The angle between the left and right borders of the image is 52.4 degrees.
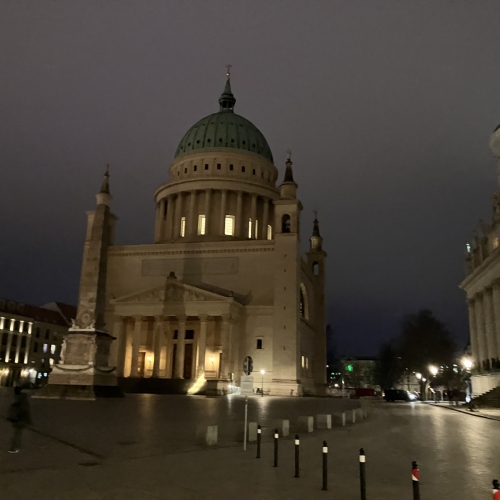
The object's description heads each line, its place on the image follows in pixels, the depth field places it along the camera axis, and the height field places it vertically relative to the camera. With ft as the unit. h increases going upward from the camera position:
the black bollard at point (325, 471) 29.17 -5.32
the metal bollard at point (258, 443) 39.73 -5.26
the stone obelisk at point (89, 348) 101.09 +4.35
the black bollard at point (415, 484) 22.40 -4.56
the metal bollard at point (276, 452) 35.62 -5.27
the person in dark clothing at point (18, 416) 38.78 -3.66
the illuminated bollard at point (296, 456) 32.01 -4.96
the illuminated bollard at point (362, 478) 25.54 -4.91
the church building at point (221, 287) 181.27 +33.64
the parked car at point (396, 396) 181.37 -6.09
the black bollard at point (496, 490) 17.34 -3.65
